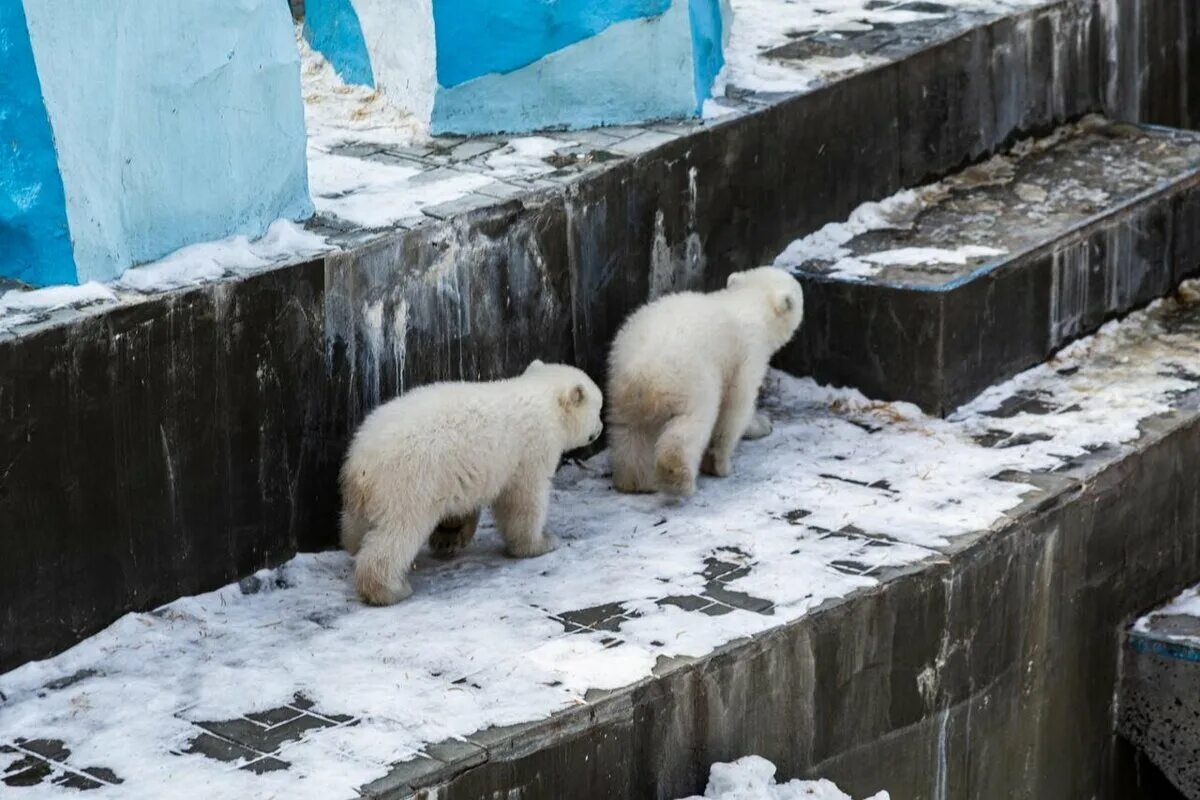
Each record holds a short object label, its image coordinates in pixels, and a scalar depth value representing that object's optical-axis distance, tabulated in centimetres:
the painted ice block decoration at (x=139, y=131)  1330
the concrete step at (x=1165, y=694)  1659
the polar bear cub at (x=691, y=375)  1575
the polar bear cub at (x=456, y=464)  1380
